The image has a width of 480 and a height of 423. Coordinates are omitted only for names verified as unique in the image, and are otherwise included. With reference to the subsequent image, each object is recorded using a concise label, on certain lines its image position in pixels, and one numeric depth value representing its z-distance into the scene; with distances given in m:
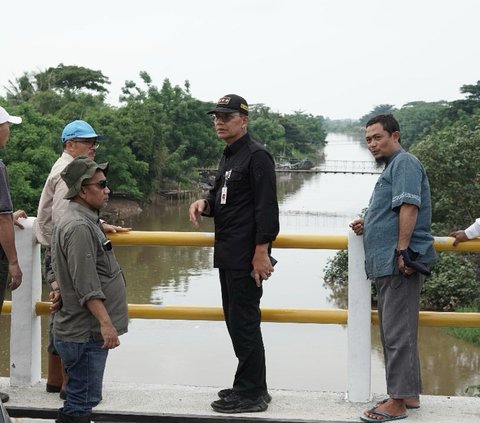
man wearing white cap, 3.70
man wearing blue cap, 3.91
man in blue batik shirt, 3.63
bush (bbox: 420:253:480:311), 21.39
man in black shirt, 3.75
